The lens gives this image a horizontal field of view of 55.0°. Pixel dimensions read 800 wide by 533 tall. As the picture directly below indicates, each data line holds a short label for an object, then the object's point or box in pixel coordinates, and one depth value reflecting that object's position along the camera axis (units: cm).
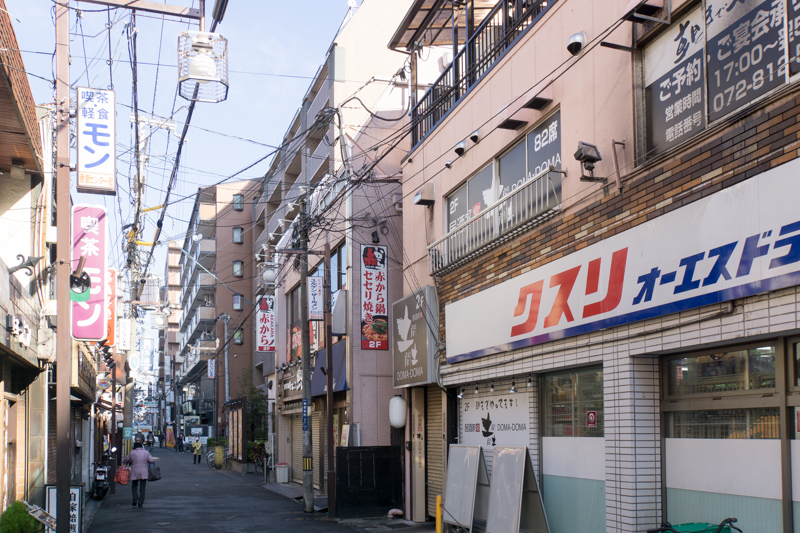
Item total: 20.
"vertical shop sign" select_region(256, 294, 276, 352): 3528
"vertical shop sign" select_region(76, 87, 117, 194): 1344
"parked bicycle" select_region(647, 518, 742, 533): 704
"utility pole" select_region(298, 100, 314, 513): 2027
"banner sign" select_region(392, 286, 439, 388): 1562
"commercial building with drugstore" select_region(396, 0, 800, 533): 714
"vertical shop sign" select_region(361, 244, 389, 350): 2002
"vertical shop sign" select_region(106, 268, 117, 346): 2122
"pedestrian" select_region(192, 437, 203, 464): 5233
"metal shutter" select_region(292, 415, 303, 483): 3153
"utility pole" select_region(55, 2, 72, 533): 1124
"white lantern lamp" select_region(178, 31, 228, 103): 1247
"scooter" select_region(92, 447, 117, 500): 2417
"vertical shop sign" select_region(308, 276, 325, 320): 2304
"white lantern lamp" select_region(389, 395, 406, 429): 1788
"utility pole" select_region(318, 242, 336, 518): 1888
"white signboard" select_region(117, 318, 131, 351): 3752
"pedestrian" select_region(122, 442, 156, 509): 2191
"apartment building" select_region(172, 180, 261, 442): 5831
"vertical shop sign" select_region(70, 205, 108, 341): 1645
